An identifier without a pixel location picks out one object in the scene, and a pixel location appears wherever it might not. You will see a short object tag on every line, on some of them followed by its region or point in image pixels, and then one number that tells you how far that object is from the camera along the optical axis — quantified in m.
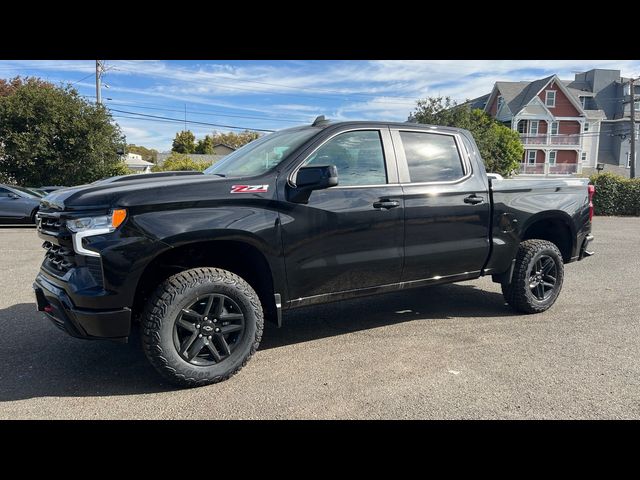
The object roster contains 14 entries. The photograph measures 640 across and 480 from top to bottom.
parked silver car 13.26
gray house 46.41
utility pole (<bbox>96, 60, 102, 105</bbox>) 28.60
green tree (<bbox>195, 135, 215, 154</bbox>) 71.16
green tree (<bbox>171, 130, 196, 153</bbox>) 75.00
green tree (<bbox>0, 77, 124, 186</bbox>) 20.00
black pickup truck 3.18
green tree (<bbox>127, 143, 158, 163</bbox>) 96.24
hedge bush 21.12
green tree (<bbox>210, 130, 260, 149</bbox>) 82.01
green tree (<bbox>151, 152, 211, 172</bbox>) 22.55
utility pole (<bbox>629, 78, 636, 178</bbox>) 30.38
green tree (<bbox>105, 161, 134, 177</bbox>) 22.22
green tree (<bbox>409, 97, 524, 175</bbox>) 29.31
